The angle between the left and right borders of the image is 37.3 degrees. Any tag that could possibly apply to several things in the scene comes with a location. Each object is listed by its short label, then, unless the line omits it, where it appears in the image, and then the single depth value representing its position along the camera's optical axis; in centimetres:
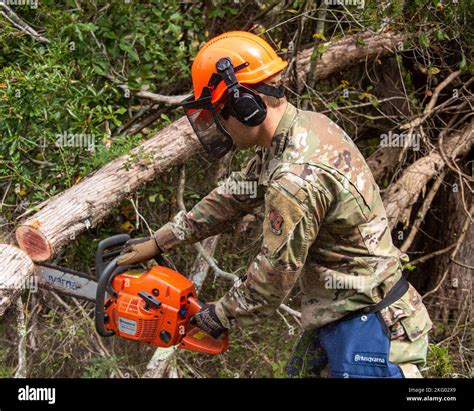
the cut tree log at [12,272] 387
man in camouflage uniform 285
